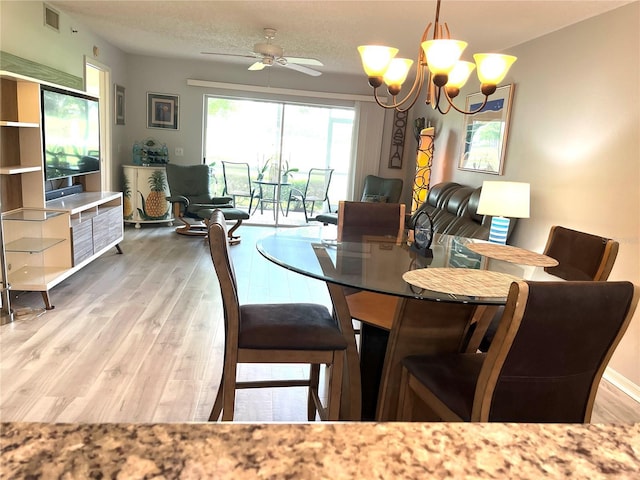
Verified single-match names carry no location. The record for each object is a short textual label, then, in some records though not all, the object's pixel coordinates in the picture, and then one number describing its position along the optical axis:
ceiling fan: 4.28
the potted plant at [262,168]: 7.17
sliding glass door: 7.03
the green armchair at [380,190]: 6.36
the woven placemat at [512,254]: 2.30
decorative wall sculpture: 7.12
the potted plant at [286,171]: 7.20
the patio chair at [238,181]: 7.14
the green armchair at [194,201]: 5.83
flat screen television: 3.70
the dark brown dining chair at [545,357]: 1.26
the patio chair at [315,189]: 7.21
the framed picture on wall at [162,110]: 6.71
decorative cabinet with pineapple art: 6.26
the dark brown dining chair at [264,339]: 1.78
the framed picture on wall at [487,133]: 4.40
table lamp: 3.49
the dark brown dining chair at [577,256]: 2.13
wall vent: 4.10
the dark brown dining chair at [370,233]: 2.08
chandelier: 2.09
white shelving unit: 3.36
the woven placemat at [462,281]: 1.67
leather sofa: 4.02
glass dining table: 1.73
